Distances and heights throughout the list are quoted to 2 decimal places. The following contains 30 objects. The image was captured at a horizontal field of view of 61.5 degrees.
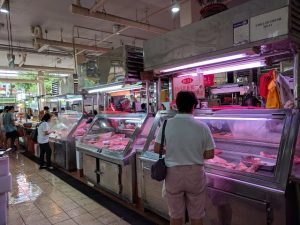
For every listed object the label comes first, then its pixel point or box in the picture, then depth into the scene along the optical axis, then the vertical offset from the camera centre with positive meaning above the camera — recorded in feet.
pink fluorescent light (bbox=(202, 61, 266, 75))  10.03 +1.35
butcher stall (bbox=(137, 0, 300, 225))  7.14 -0.73
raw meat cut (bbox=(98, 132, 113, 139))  17.69 -2.31
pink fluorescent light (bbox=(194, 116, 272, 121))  9.44 -0.74
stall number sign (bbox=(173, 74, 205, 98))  11.71 +0.78
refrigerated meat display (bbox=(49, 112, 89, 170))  20.40 -2.93
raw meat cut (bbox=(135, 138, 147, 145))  13.59 -2.15
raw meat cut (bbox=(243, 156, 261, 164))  9.18 -2.30
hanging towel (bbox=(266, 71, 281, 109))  8.97 +0.05
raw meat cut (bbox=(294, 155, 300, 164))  8.10 -2.02
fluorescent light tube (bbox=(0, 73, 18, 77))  53.70 +6.88
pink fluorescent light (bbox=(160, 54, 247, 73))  9.10 +1.52
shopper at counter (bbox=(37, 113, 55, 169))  22.31 -3.05
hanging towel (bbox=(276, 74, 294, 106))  8.78 +0.28
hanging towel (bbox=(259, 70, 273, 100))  9.97 +0.60
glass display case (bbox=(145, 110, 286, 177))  8.50 -1.65
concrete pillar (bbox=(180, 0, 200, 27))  21.09 +7.52
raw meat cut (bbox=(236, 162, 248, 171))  8.59 -2.41
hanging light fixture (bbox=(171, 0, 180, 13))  19.67 +7.52
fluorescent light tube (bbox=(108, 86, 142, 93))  16.48 +0.96
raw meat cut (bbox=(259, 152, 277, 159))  9.12 -2.13
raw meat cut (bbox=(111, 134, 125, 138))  17.25 -2.30
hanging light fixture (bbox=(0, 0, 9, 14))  19.13 +7.80
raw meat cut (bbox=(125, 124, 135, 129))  17.24 -1.66
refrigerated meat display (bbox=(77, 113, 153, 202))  12.85 -2.71
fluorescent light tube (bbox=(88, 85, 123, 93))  16.98 +1.02
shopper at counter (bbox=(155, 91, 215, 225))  7.58 -1.78
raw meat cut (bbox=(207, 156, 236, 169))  9.02 -2.39
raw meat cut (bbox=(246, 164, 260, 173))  8.24 -2.36
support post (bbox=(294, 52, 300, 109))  7.82 +0.53
